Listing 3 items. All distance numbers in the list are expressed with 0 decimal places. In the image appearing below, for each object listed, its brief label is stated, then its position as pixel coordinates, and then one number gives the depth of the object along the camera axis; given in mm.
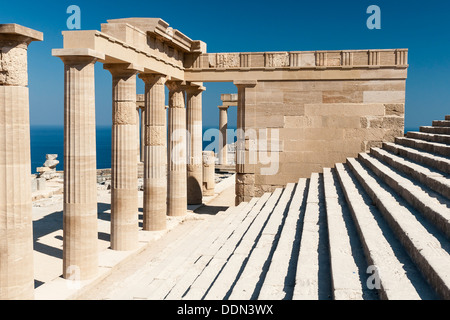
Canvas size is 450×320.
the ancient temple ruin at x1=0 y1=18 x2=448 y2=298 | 13820
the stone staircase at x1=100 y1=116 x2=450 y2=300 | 5523
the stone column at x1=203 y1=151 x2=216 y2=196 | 25078
